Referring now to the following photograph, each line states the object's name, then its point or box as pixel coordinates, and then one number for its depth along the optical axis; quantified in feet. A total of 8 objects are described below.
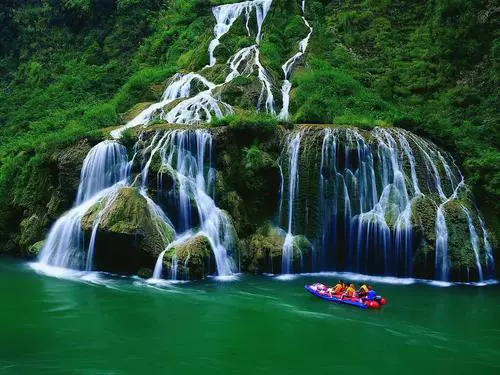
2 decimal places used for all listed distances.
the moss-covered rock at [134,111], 77.42
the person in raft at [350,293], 44.27
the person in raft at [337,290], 44.91
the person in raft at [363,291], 43.79
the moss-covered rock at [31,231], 61.46
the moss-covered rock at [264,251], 54.39
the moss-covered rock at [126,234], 51.24
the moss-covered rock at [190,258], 50.26
